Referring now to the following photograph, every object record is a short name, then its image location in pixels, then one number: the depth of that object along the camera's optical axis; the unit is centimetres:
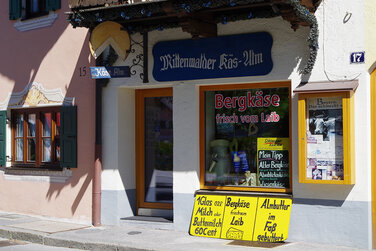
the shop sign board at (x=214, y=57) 847
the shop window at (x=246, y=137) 857
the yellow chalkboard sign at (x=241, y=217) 824
